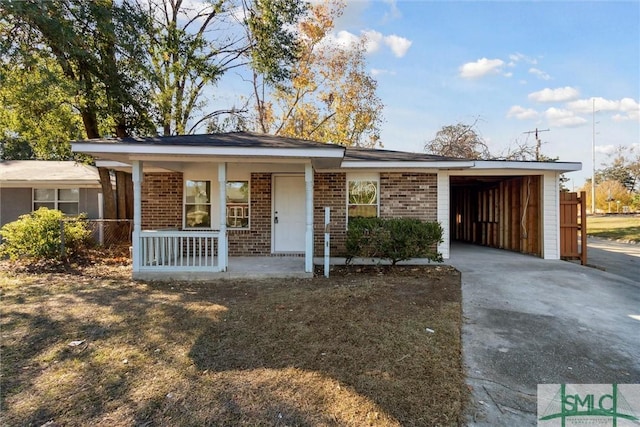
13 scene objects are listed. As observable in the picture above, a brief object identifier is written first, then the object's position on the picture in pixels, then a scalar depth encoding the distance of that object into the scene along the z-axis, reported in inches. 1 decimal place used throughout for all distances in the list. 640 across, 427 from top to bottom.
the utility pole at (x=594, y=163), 1482.5
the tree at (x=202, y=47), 471.5
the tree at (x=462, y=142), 891.4
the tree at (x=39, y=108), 328.5
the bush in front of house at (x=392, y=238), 293.7
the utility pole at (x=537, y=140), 951.3
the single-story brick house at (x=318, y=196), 335.9
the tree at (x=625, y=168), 1667.1
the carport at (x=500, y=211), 382.9
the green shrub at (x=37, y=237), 328.8
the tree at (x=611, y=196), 1552.7
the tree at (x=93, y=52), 316.2
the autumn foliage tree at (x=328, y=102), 796.0
